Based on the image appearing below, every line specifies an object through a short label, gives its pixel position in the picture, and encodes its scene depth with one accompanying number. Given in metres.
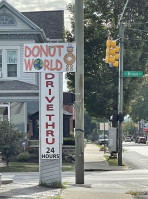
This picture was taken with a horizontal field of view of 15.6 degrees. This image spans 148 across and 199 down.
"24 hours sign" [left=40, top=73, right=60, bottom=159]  14.85
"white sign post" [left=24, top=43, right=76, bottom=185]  14.86
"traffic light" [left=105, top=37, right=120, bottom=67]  24.83
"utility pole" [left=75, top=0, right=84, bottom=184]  16.52
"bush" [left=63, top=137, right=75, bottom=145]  35.31
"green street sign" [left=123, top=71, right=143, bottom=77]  28.11
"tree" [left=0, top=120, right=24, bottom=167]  27.56
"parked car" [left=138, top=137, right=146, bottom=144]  103.32
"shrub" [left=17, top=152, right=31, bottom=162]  32.72
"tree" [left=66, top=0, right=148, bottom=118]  38.28
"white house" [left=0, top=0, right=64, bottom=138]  34.69
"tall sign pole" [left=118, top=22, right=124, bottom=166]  32.34
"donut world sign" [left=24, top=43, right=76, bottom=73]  15.00
